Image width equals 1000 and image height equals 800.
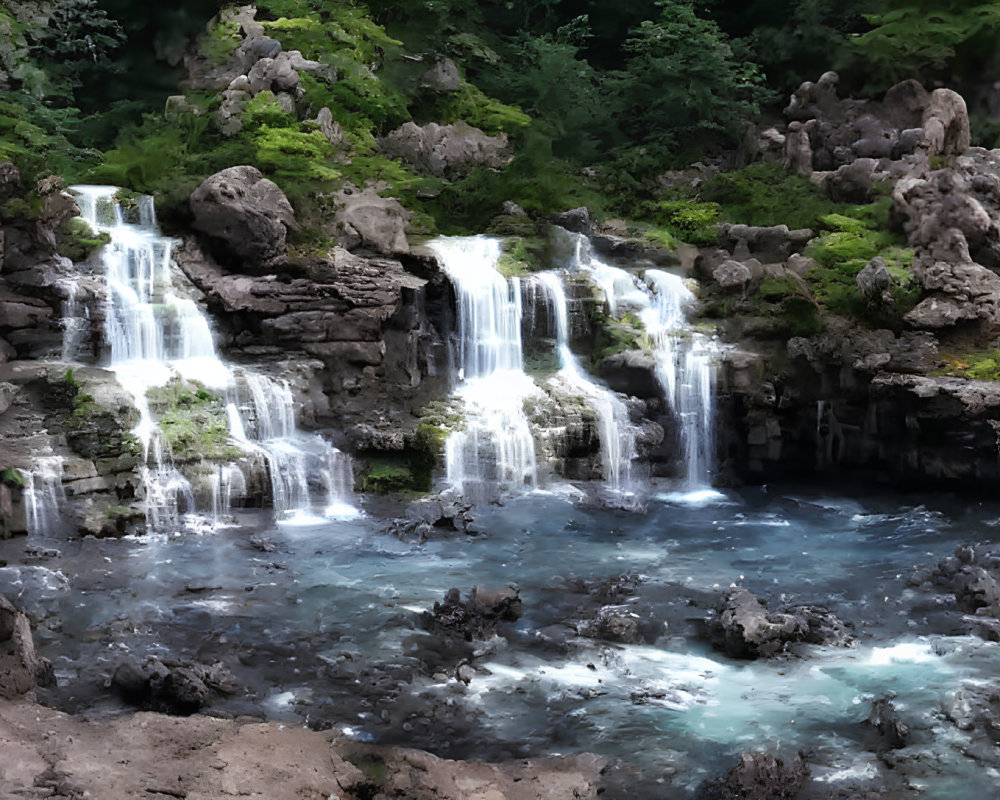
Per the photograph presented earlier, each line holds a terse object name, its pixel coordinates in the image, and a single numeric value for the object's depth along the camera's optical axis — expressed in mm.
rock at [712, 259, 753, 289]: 21203
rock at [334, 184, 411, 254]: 20156
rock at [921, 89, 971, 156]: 24344
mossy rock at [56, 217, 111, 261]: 18688
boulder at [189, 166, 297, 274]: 18906
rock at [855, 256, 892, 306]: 19422
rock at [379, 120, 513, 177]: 25750
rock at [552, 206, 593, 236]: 23375
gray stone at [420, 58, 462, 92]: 27906
